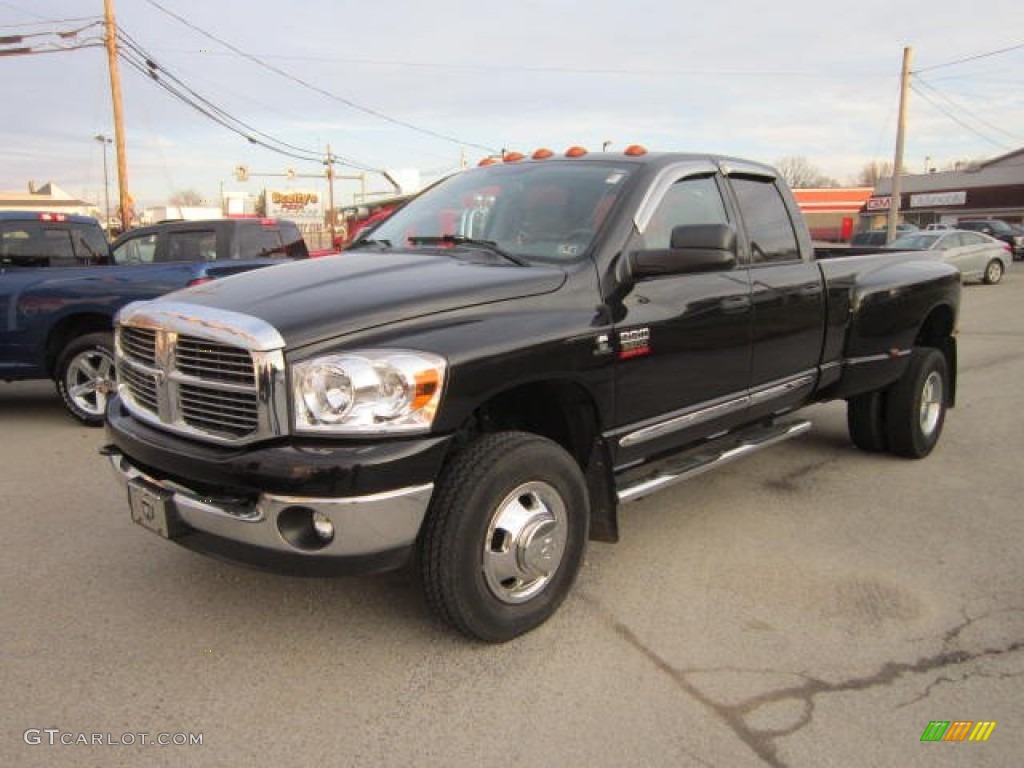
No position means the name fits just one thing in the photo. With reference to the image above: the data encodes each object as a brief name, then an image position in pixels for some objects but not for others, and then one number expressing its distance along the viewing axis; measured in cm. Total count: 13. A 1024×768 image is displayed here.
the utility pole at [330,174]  4919
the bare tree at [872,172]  10858
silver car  2002
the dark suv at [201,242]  901
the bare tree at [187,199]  11967
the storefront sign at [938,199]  5656
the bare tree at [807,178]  10856
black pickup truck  264
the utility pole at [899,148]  2745
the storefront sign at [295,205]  8025
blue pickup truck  671
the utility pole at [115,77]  2127
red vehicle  2318
